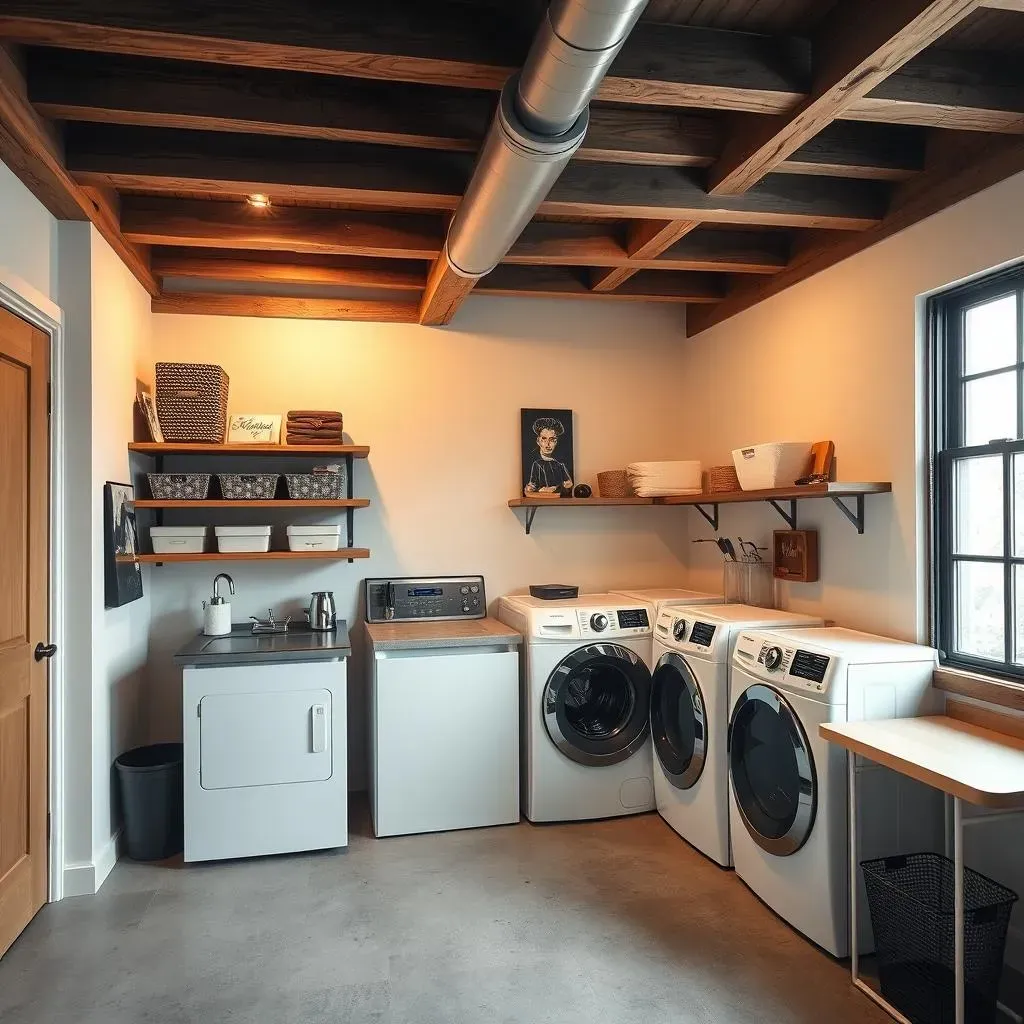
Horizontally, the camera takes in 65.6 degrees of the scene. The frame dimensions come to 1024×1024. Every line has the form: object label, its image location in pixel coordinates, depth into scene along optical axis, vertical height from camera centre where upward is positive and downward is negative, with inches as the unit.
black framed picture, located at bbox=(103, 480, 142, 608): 122.2 -6.2
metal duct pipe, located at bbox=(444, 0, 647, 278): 62.8 +37.6
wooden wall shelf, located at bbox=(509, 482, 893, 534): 112.7 +1.2
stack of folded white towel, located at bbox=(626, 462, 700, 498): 159.8 +5.6
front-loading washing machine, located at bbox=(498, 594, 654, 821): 138.4 -36.2
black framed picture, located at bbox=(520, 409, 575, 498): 167.0 +11.9
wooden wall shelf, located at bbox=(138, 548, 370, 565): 138.8 -8.4
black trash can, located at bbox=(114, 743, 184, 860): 124.2 -46.9
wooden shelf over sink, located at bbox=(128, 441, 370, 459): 136.0 +10.5
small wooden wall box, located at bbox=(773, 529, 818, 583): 130.7 -8.4
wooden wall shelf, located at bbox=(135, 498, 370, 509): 138.5 +1.0
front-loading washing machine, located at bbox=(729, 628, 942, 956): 96.6 -34.5
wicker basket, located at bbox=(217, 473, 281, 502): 141.6 +4.1
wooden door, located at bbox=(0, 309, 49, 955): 98.7 -13.9
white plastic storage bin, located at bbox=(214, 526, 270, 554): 141.3 -5.3
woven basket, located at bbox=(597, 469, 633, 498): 164.1 +4.6
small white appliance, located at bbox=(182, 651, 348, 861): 124.2 -39.7
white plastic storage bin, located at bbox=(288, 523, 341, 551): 144.3 -5.3
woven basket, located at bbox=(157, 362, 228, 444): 136.9 +18.9
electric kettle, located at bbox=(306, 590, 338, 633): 146.3 -19.1
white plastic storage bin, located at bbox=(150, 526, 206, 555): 140.2 -5.4
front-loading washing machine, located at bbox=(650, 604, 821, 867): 122.0 -34.0
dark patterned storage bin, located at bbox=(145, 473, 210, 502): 139.3 +3.9
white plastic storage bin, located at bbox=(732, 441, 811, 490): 127.0 +6.9
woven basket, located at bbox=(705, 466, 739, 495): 145.2 +4.9
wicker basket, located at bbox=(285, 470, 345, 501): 142.7 +4.1
